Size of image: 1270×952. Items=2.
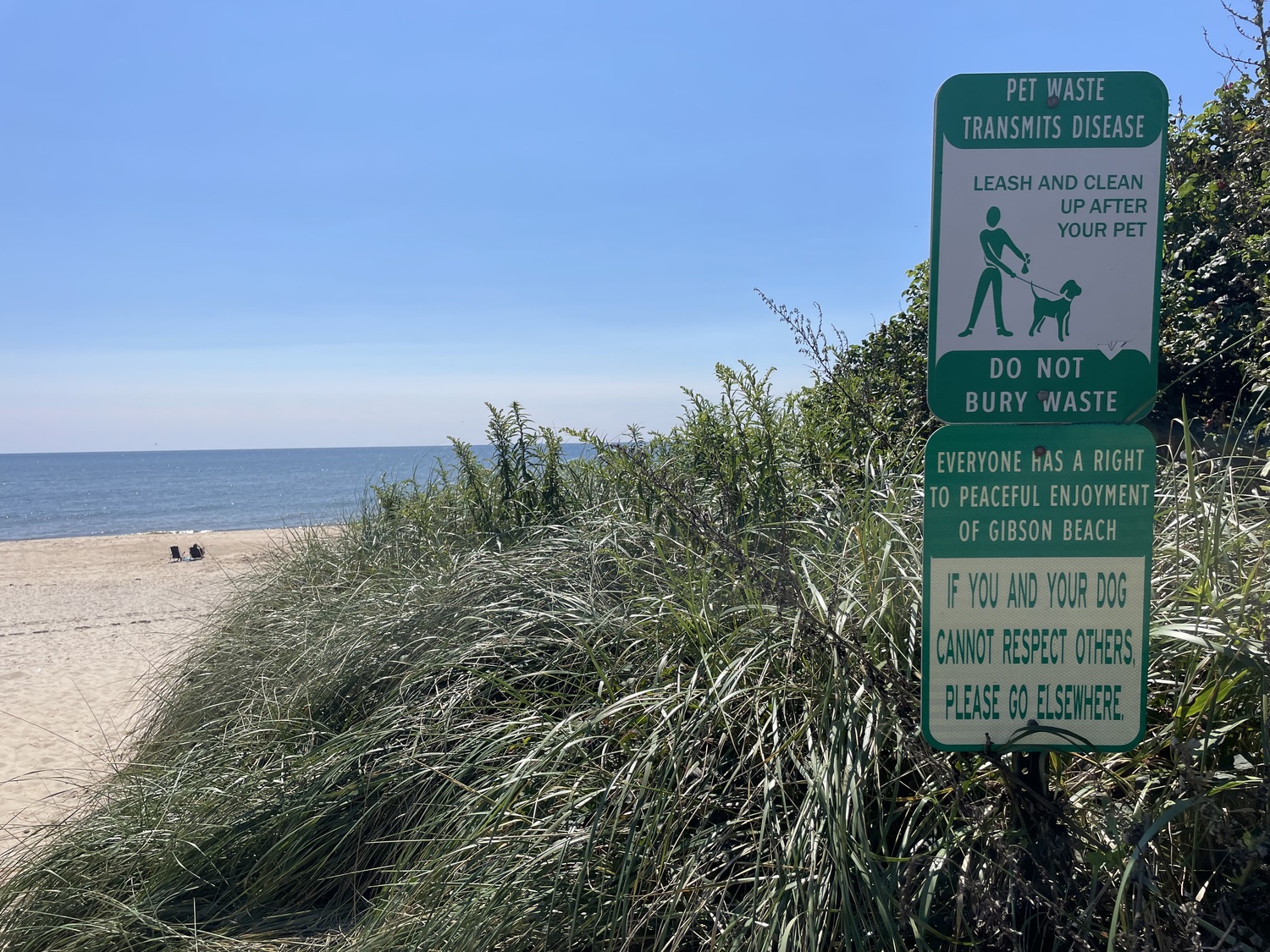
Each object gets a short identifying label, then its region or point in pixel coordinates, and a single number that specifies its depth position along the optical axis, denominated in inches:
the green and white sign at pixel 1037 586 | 88.4
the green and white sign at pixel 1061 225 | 89.2
